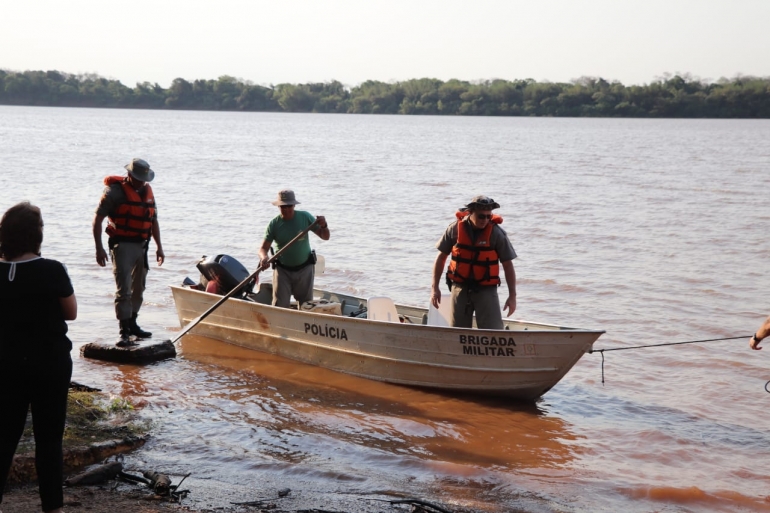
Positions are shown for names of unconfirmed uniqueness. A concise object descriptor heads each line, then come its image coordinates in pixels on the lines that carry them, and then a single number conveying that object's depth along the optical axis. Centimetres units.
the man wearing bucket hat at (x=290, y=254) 898
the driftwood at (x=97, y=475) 518
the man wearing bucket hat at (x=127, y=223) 869
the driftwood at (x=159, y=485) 516
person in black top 396
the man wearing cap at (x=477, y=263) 778
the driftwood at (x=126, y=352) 923
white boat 777
